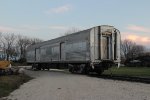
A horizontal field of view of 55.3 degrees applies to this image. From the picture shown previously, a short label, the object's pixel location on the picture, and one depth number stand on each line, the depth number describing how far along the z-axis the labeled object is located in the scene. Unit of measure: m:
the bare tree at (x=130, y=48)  62.05
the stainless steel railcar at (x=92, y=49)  12.86
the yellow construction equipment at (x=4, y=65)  14.16
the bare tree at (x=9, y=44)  53.70
